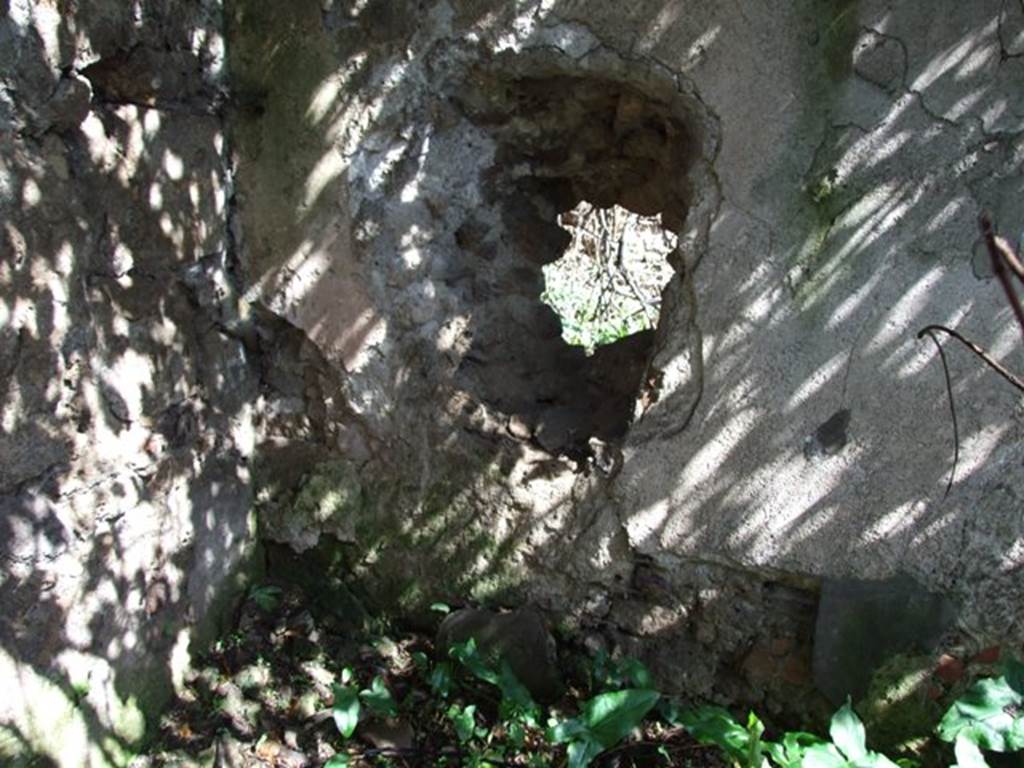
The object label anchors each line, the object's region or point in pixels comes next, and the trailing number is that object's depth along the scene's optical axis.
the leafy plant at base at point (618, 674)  2.22
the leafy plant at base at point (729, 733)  1.92
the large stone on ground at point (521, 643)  2.33
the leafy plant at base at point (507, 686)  2.23
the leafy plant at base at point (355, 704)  2.16
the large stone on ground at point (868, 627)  2.03
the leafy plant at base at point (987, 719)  1.76
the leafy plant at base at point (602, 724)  2.00
